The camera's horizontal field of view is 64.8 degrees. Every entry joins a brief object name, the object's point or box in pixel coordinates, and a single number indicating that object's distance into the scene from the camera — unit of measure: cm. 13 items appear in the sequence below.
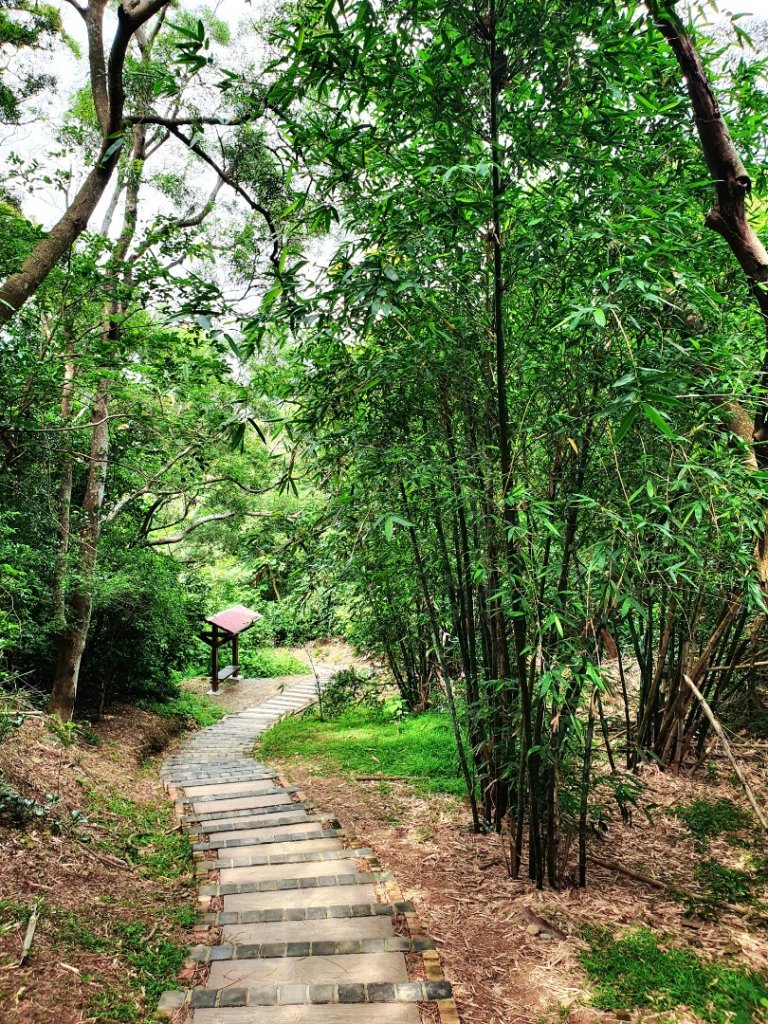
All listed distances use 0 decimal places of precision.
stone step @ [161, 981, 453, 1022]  188
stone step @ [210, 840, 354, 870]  295
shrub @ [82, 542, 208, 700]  598
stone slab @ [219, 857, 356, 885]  280
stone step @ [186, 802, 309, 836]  352
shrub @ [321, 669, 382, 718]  680
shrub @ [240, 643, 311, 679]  1177
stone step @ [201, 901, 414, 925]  238
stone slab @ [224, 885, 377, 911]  252
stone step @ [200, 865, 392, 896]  265
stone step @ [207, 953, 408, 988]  199
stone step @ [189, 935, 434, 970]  212
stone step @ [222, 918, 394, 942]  225
